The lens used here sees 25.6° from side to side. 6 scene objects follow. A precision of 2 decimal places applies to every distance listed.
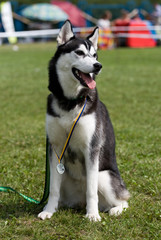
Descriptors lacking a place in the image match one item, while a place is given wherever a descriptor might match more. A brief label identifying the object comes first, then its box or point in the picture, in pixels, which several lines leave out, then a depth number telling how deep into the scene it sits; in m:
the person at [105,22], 23.69
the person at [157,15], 27.88
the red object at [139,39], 23.41
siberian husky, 3.17
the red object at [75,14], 32.78
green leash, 3.53
